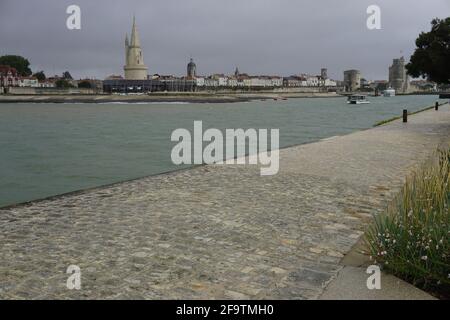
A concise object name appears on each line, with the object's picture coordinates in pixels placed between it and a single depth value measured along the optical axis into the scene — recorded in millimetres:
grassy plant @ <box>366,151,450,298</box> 5020
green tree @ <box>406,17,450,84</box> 27172
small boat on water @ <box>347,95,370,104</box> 109812
